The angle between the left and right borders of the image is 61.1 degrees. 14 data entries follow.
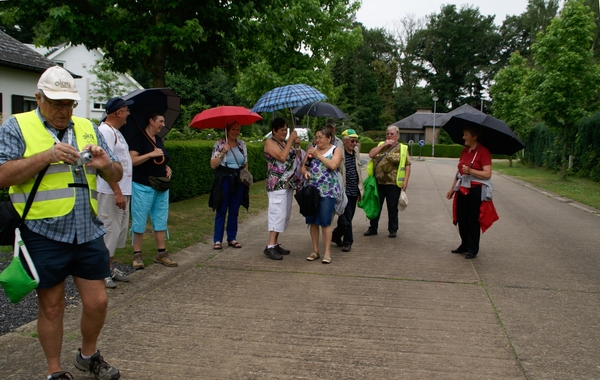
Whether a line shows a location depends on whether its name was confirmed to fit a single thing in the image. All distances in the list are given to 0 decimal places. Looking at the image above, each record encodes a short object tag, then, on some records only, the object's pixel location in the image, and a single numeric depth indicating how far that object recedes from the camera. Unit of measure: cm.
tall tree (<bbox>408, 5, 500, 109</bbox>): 7575
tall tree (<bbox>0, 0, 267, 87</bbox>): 839
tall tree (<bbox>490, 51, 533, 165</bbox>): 3097
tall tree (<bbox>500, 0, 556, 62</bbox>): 6109
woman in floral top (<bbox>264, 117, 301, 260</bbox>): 665
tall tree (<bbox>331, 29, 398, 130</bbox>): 6474
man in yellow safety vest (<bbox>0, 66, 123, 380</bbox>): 289
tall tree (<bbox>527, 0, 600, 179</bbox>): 2048
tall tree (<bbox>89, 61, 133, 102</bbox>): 3123
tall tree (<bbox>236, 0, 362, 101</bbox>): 1946
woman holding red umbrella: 695
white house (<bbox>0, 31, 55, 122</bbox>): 1619
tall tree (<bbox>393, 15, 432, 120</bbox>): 7572
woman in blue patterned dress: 658
